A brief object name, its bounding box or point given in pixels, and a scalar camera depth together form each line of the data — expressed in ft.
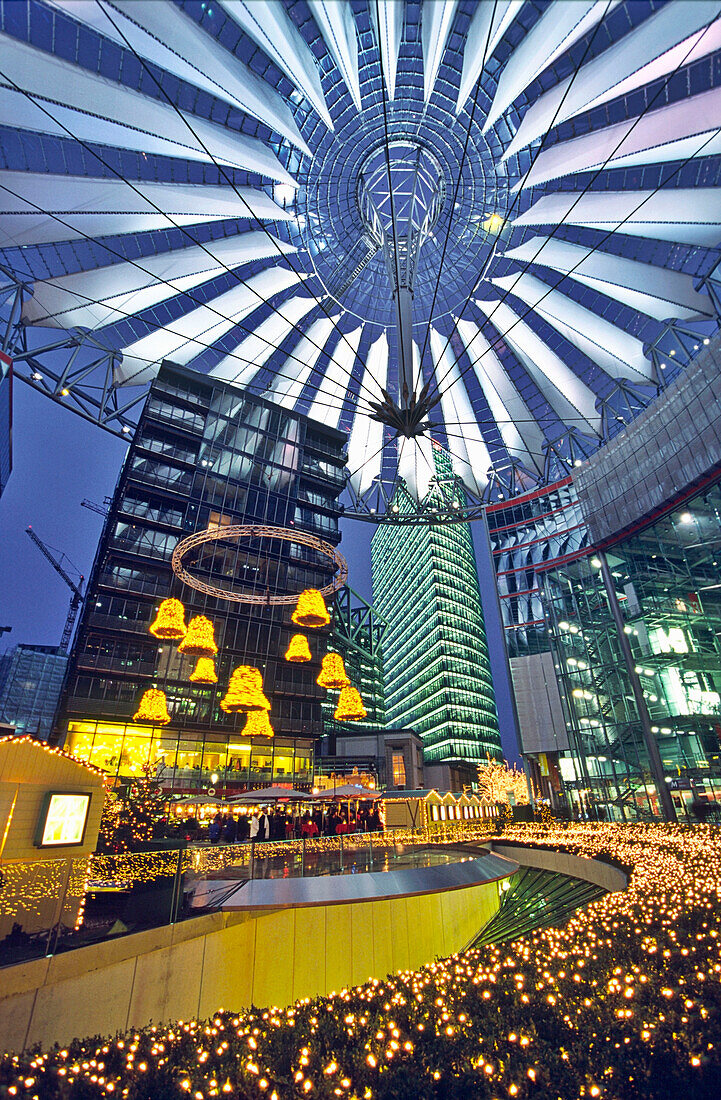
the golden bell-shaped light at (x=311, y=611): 49.73
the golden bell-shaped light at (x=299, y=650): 55.36
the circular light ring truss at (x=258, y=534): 64.56
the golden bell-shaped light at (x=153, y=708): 70.74
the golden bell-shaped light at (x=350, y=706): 54.34
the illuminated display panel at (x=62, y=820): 33.50
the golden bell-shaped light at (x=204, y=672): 59.39
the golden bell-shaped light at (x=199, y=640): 52.11
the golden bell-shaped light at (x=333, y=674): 52.32
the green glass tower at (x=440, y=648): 267.39
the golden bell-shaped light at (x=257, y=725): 66.18
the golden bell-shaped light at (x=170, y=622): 52.42
